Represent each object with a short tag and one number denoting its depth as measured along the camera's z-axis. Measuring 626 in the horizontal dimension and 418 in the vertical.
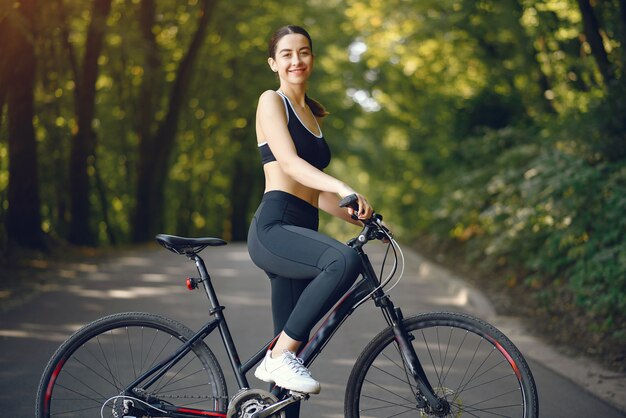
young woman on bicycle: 3.69
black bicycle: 3.76
